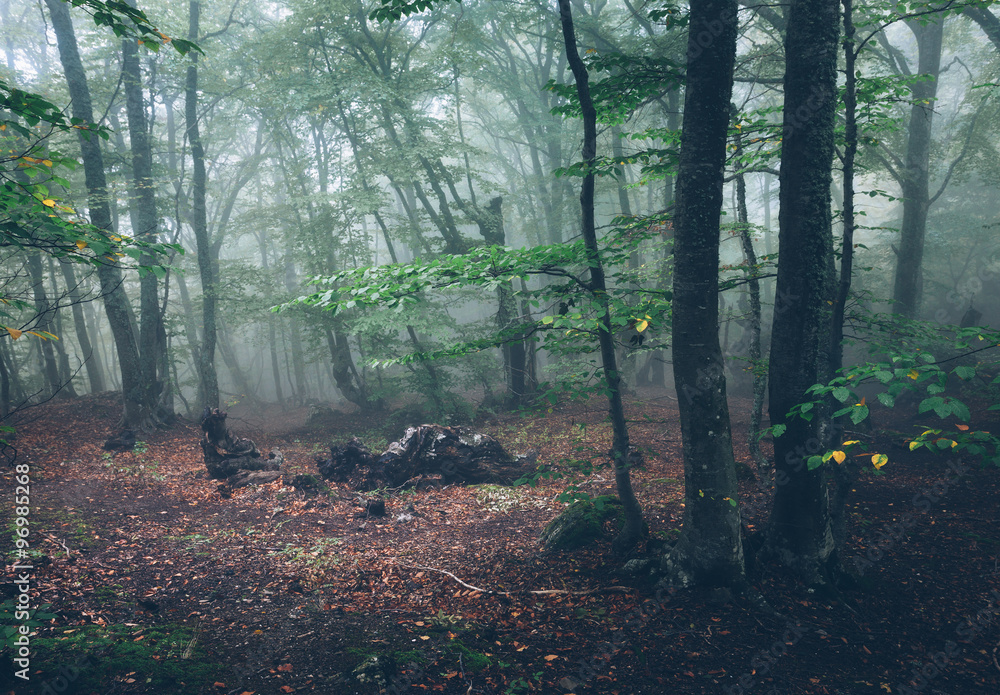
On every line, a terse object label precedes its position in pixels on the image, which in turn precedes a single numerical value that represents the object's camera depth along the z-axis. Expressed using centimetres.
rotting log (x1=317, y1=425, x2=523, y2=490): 952
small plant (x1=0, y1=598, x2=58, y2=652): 318
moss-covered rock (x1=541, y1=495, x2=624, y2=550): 585
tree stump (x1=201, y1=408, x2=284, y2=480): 959
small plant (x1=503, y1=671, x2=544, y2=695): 349
